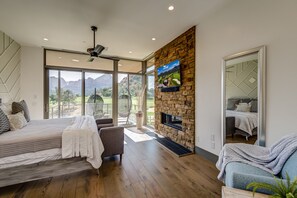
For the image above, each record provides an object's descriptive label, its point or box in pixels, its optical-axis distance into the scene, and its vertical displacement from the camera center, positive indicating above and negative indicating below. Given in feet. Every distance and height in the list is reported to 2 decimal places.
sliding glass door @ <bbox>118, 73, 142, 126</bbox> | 18.37 +0.11
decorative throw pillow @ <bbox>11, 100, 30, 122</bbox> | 9.09 -0.67
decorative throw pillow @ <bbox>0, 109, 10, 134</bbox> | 6.81 -1.28
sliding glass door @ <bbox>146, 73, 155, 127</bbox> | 17.75 -0.30
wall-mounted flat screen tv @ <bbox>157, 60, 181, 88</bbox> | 11.65 +2.12
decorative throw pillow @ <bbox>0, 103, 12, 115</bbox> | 8.99 -0.71
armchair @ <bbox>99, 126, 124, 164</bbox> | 8.43 -2.65
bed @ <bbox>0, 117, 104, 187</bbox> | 5.88 -2.60
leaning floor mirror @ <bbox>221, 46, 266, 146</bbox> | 6.40 +0.04
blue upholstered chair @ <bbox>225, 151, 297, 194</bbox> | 3.81 -2.38
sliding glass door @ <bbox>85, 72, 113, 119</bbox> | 16.80 +0.41
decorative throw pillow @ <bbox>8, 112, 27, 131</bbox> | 7.67 -1.34
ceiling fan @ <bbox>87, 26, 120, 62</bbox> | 9.74 +3.43
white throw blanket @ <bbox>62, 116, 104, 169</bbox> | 6.67 -2.32
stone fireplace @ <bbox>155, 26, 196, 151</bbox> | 10.46 +0.34
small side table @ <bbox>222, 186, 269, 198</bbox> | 3.20 -2.27
